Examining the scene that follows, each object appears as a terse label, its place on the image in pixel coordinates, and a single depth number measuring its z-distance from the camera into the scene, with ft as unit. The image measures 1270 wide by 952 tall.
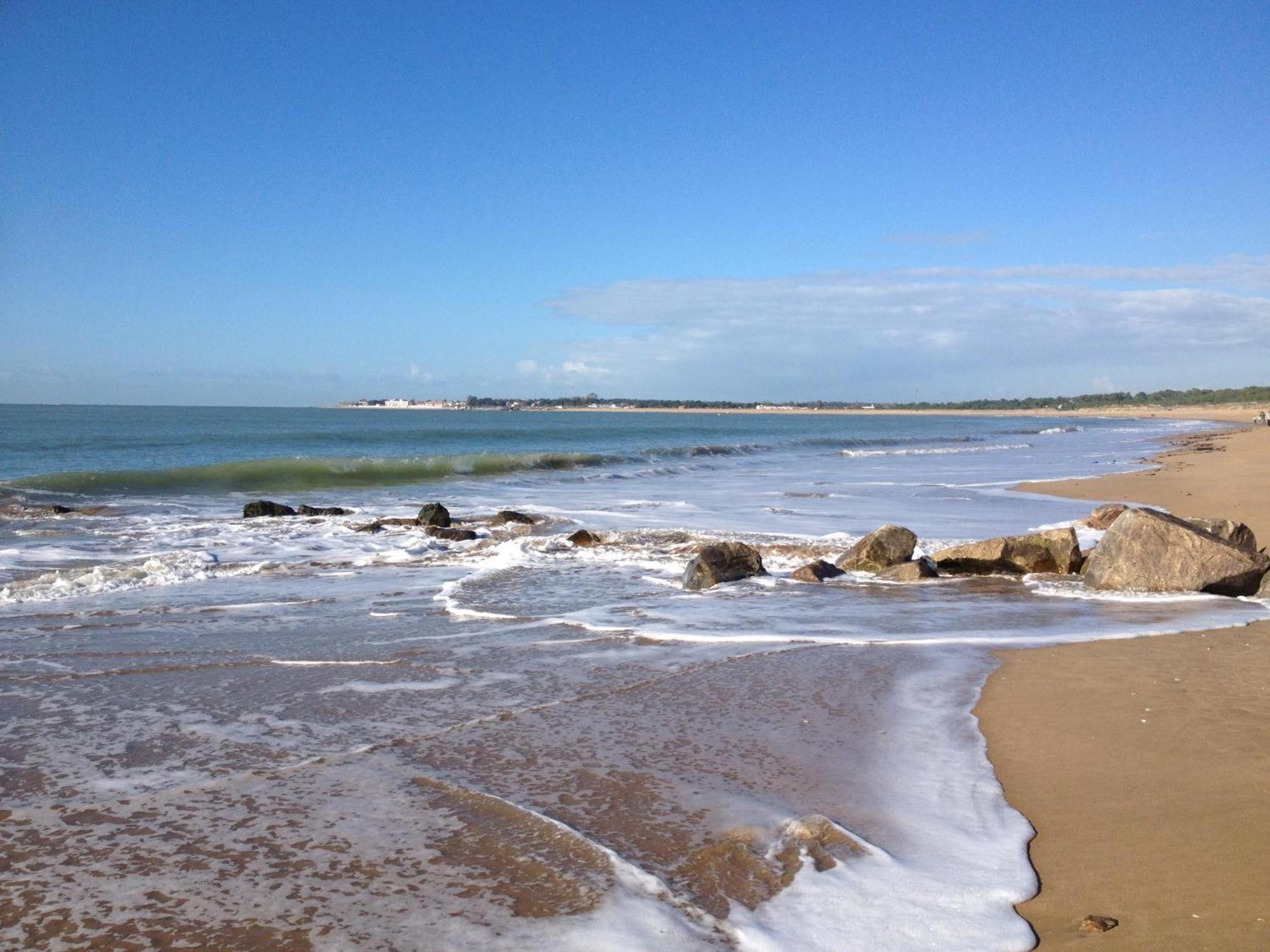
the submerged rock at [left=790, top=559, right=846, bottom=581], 32.81
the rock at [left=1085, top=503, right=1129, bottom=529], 42.88
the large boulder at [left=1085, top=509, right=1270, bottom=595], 28.91
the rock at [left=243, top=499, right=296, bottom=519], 54.85
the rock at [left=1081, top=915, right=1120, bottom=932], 9.93
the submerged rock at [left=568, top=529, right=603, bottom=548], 41.34
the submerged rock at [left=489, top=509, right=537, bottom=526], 50.24
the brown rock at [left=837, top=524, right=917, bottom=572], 34.17
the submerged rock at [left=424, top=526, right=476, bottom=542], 44.04
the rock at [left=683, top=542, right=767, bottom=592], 31.55
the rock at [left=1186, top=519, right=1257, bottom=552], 32.53
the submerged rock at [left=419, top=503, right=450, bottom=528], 47.88
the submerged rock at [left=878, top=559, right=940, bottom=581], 32.89
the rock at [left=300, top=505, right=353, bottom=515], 56.59
